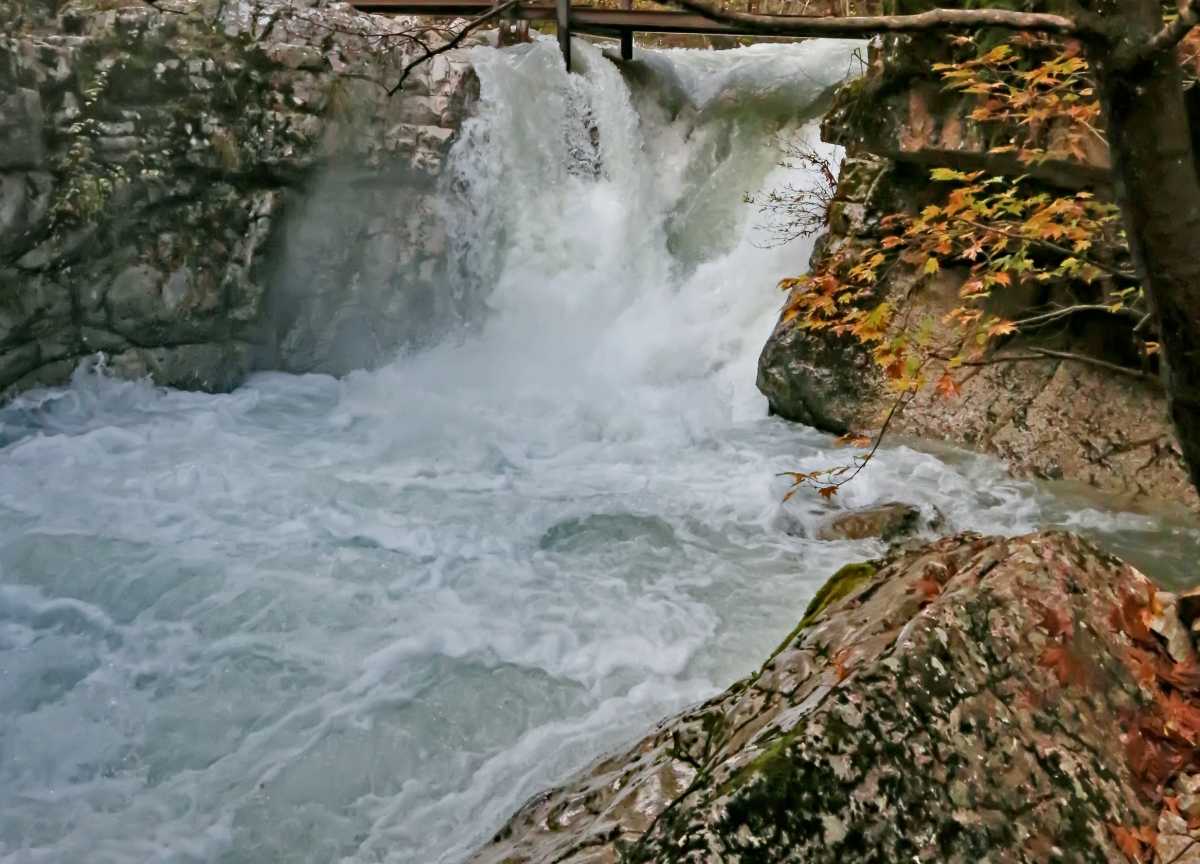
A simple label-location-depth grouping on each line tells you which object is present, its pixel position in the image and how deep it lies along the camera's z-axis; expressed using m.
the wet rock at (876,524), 6.06
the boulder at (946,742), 1.87
